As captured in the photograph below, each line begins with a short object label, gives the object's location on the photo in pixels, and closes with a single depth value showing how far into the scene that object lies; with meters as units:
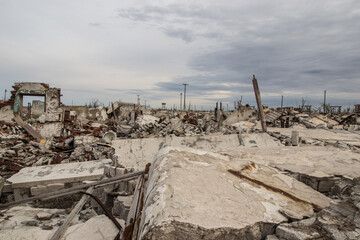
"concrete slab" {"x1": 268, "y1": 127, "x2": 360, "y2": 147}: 7.17
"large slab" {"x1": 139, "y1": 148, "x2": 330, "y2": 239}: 1.17
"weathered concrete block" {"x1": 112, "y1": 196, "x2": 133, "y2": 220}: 2.50
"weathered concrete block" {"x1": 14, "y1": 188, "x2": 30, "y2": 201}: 4.11
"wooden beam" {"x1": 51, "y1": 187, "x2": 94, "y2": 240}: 1.97
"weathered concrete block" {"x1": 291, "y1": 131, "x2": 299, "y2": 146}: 5.66
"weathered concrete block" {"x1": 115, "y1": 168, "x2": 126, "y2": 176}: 3.50
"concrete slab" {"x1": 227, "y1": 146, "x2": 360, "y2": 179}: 2.42
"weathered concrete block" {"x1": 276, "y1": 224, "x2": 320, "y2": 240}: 1.18
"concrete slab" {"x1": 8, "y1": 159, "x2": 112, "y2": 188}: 4.16
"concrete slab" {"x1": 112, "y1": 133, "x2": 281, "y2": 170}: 4.25
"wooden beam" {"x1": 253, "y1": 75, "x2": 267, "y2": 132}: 6.76
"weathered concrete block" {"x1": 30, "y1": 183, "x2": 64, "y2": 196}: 4.13
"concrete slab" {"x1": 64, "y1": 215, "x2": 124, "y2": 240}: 2.01
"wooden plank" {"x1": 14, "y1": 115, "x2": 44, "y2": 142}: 8.95
